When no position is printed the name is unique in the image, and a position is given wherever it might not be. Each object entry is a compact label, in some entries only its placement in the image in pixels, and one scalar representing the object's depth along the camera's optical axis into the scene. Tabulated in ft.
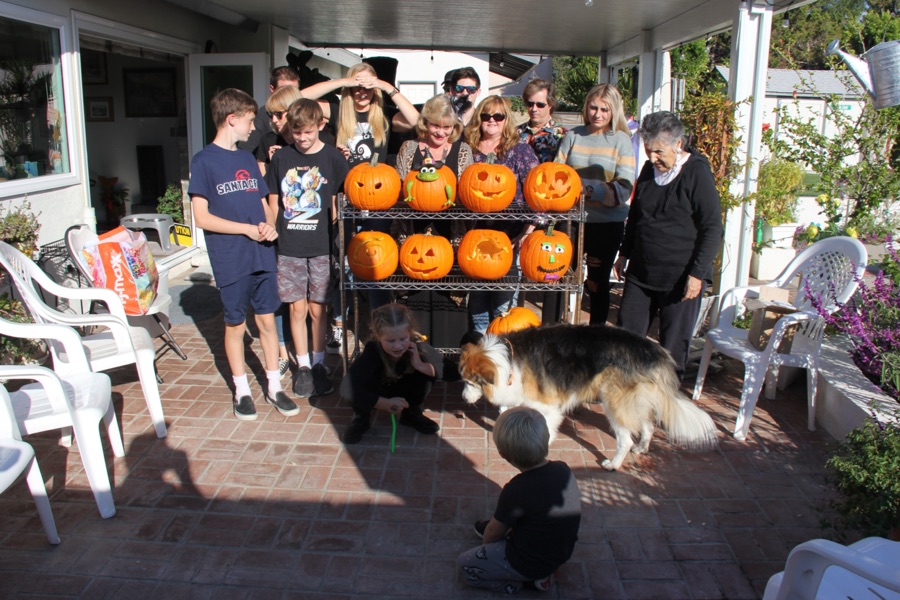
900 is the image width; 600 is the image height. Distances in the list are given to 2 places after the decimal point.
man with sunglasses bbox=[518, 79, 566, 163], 17.94
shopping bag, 16.11
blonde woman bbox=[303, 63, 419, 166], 17.28
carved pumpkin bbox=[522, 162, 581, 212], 15.26
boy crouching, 9.05
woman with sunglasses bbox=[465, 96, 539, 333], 16.37
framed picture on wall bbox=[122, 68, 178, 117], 38.09
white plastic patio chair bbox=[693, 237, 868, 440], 14.29
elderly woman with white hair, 14.30
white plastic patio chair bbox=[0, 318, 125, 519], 10.89
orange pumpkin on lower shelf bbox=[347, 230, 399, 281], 15.37
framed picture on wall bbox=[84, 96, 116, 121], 38.86
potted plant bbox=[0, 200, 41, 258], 16.21
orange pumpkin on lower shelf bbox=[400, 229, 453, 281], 15.39
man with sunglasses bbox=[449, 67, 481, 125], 19.62
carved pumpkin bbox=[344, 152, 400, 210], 15.15
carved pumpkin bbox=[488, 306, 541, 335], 15.23
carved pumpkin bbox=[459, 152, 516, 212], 15.06
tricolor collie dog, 12.59
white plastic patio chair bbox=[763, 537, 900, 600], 6.36
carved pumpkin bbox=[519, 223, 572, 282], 15.35
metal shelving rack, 15.57
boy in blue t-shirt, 13.71
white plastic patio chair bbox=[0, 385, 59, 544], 9.21
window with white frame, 19.40
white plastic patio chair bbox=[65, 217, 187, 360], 16.03
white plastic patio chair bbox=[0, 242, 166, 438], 13.80
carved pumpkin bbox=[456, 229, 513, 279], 15.53
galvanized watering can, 11.74
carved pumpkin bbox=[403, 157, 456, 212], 15.24
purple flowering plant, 12.67
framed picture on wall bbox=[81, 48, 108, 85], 37.42
